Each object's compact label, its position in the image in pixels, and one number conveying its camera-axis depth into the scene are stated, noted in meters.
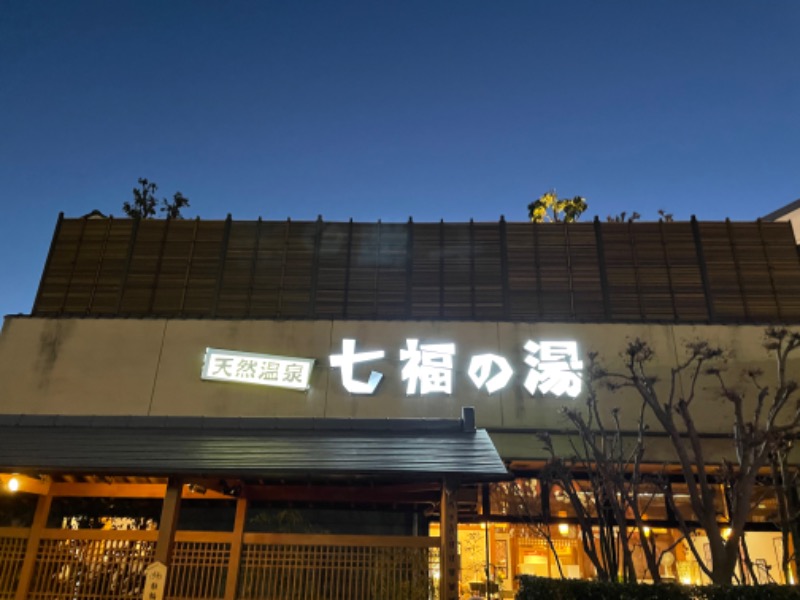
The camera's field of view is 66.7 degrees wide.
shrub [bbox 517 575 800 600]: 6.27
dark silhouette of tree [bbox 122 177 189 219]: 23.72
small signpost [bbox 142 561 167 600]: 8.51
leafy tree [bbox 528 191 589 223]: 25.64
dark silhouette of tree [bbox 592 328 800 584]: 6.97
